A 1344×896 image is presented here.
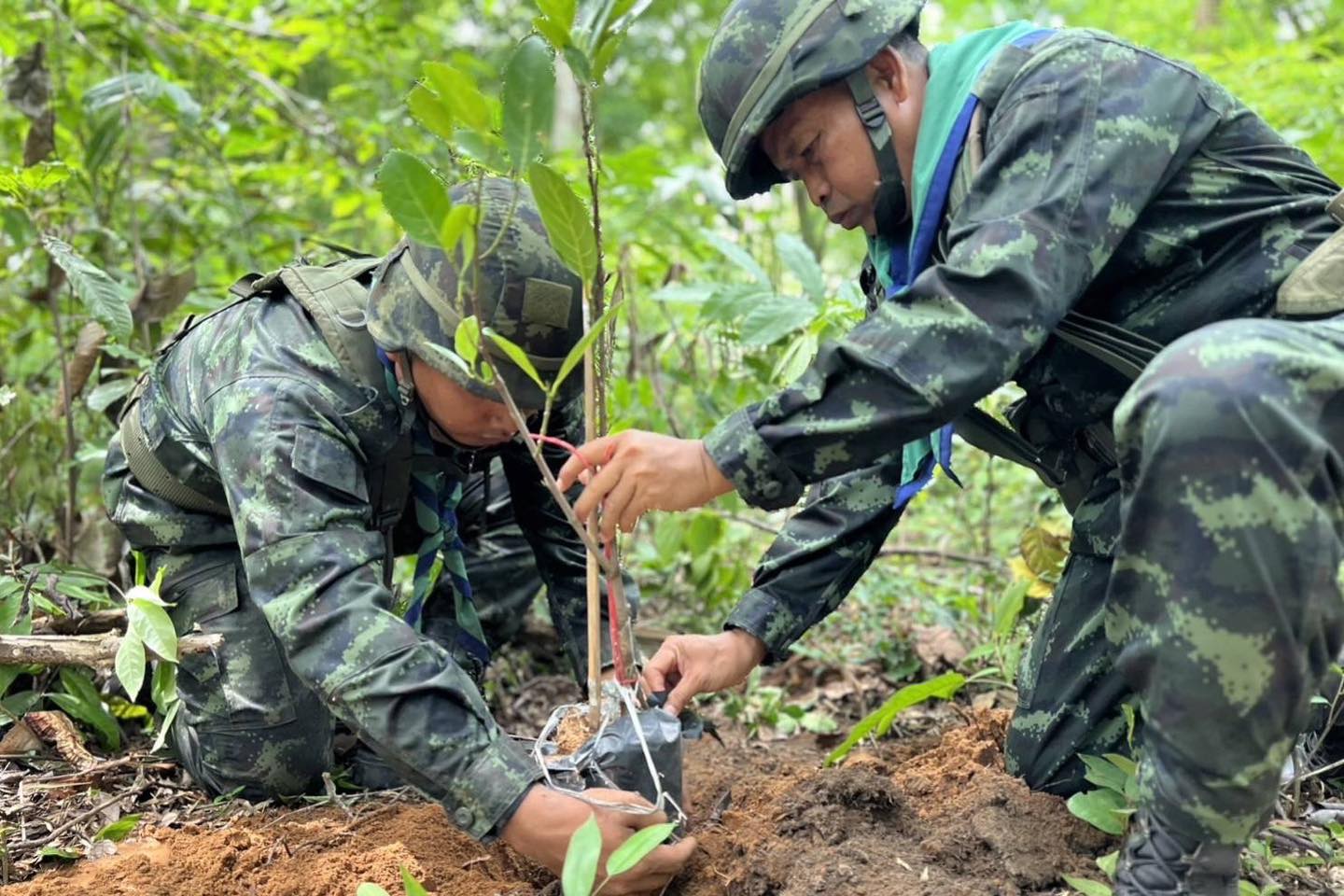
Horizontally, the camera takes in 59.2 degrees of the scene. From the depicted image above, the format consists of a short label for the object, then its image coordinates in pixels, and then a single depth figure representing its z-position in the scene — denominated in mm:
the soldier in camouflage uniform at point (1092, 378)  1672
